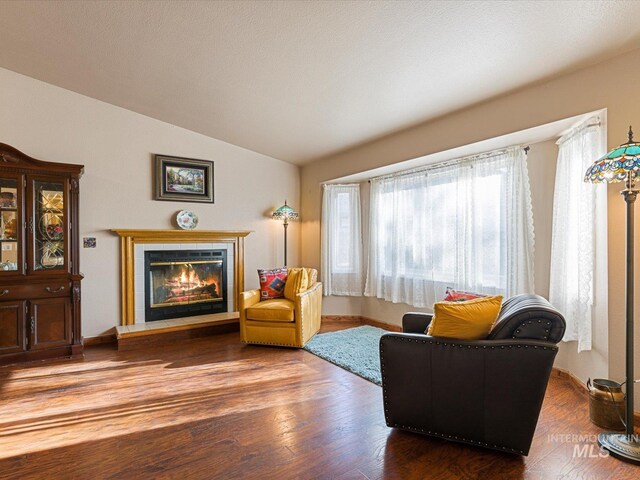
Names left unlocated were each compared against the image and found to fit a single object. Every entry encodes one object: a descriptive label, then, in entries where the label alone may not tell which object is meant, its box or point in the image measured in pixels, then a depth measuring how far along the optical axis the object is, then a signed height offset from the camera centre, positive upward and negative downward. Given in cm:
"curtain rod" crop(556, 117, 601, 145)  267 +88
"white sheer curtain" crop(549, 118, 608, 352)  265 -2
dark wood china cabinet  348 -17
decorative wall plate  476 +30
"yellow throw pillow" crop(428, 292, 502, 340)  210 -49
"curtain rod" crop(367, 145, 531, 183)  356 +88
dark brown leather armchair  193 -83
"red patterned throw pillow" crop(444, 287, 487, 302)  275 -47
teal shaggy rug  334 -124
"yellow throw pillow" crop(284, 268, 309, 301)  429 -53
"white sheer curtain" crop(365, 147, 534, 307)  340 +9
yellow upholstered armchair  399 -93
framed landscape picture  464 +86
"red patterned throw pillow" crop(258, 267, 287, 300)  448 -57
